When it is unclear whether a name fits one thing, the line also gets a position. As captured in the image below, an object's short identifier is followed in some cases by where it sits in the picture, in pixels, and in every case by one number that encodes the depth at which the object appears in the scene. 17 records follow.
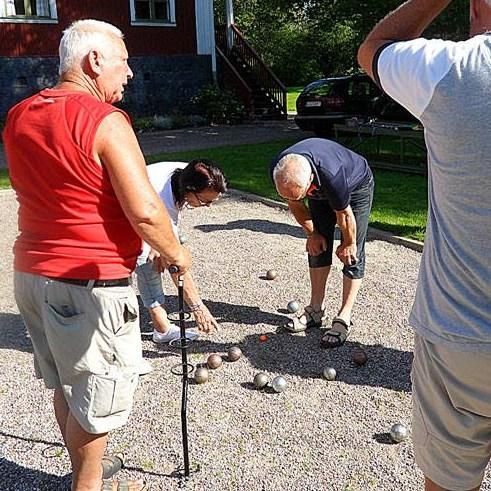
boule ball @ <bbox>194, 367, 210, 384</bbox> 4.16
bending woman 3.63
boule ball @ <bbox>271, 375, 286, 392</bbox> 4.00
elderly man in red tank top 2.29
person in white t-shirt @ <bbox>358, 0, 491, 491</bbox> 1.60
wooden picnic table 11.16
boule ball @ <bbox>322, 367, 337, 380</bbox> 4.15
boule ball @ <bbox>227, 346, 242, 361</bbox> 4.47
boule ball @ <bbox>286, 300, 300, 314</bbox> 5.36
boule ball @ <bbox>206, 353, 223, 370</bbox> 4.35
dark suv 16.28
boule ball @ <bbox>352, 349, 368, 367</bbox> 4.36
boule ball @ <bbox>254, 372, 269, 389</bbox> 4.05
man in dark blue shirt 4.00
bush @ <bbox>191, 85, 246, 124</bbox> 21.18
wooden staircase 22.12
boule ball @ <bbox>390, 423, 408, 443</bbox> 3.42
